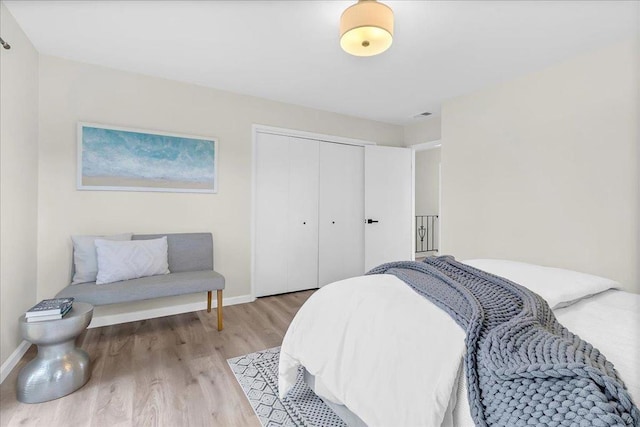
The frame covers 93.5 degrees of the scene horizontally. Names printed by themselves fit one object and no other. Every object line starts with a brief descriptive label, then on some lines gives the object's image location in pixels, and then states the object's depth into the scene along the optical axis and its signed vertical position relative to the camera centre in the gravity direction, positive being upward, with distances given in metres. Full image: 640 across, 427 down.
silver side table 1.68 -0.89
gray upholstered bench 2.23 -0.57
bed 0.95 -0.49
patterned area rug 1.57 -1.08
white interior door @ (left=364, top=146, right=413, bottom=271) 4.27 +0.13
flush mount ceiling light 1.56 +1.00
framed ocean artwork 2.66 +0.49
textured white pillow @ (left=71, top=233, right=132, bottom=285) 2.46 -0.40
